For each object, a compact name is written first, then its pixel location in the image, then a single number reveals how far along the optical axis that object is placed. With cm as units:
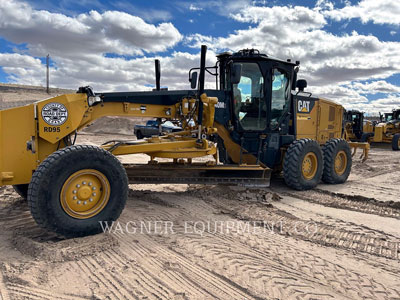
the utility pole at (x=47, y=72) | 4591
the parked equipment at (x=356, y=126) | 1906
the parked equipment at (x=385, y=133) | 1841
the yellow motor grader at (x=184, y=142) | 404
